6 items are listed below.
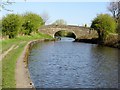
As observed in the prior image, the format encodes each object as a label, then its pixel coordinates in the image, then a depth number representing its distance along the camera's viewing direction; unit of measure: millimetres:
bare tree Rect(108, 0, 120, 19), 41319
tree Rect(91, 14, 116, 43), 32637
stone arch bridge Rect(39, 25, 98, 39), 45867
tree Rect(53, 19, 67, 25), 78036
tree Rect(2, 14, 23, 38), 29173
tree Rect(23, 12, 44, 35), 39545
